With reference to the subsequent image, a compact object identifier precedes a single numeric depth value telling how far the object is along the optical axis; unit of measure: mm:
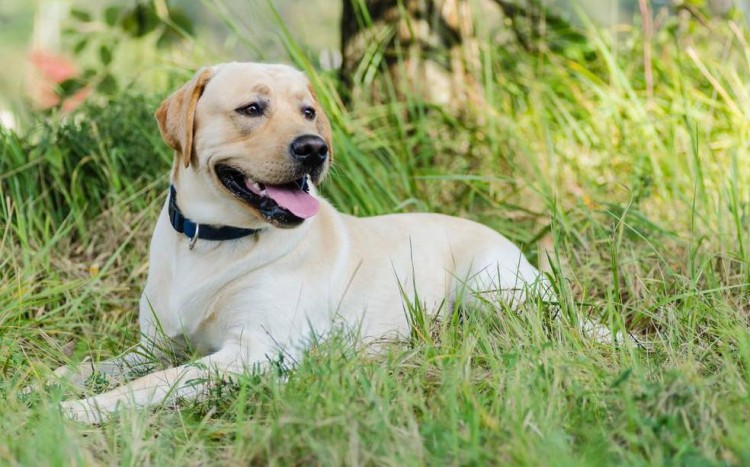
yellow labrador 6199
